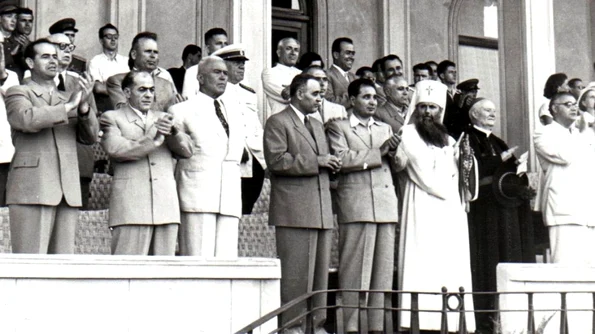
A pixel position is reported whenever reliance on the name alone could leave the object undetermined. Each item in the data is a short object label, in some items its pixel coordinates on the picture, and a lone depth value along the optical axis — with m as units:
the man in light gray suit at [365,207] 10.92
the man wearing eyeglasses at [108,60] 12.63
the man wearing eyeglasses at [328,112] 11.98
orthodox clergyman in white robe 11.10
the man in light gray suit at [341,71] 12.91
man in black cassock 12.01
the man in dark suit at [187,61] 12.73
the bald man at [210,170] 10.13
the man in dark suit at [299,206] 10.48
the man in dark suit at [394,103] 12.10
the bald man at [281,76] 12.39
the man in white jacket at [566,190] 11.84
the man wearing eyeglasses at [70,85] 10.31
